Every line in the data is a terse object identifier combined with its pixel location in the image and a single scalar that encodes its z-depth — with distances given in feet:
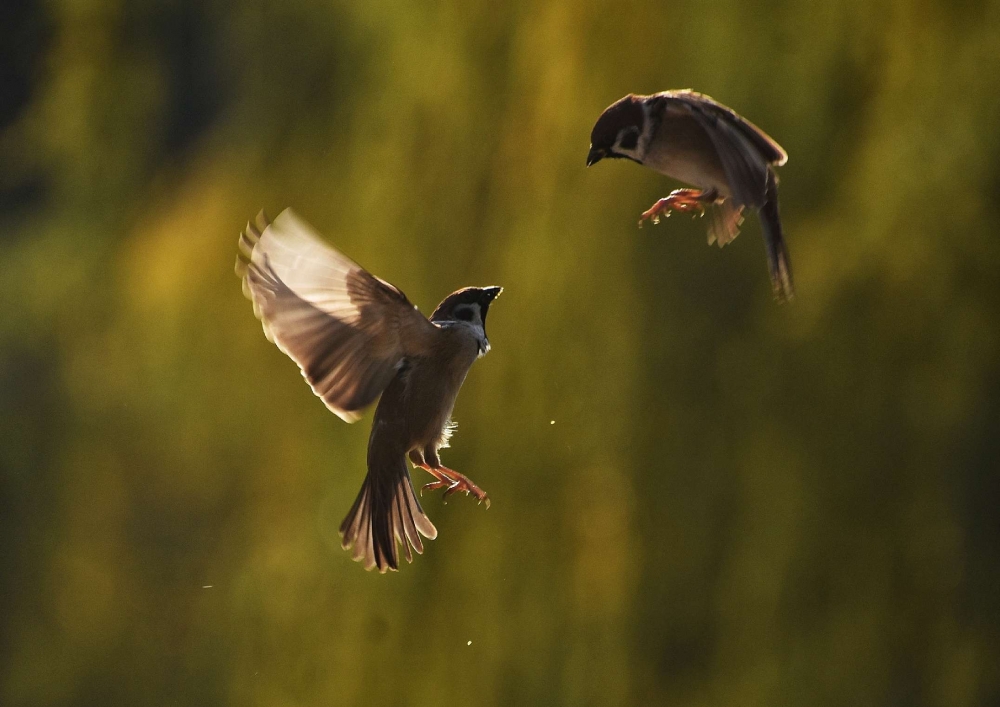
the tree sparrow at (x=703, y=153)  25.54
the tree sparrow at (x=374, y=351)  25.83
